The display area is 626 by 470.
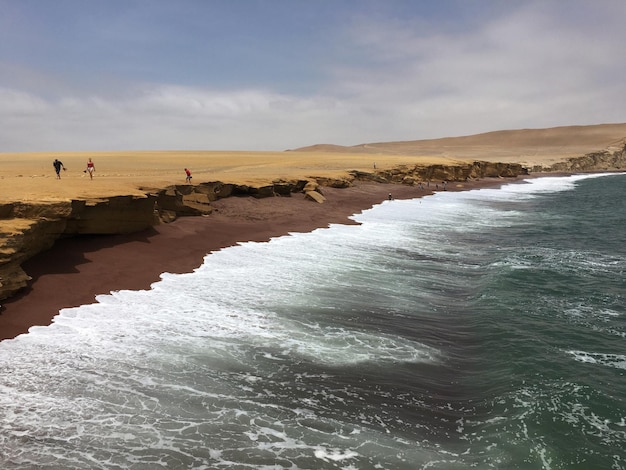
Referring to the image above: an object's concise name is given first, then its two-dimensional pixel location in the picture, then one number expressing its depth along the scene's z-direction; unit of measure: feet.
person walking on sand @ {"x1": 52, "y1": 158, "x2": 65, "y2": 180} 83.07
